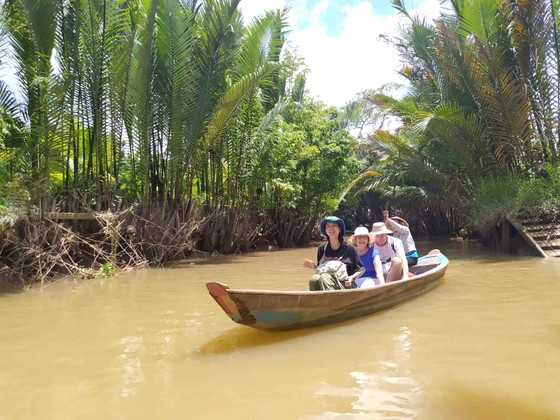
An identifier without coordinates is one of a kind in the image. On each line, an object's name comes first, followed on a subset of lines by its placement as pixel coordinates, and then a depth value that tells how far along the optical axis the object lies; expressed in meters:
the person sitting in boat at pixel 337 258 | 5.13
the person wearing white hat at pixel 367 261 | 5.48
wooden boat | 3.99
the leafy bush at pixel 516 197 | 11.83
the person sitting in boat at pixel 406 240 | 7.53
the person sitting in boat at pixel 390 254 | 6.04
